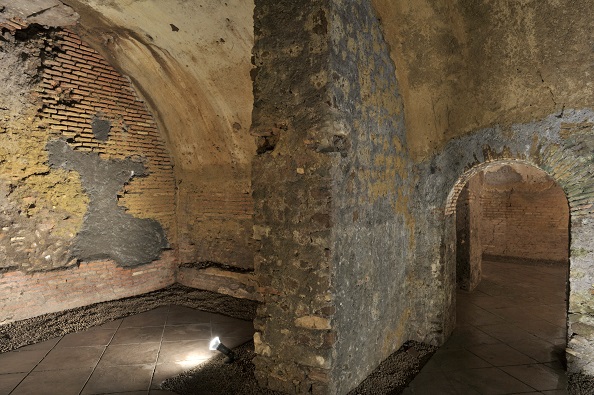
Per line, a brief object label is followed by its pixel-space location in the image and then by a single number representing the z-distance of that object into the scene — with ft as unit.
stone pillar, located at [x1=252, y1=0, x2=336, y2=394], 9.28
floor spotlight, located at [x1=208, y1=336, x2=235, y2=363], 12.38
